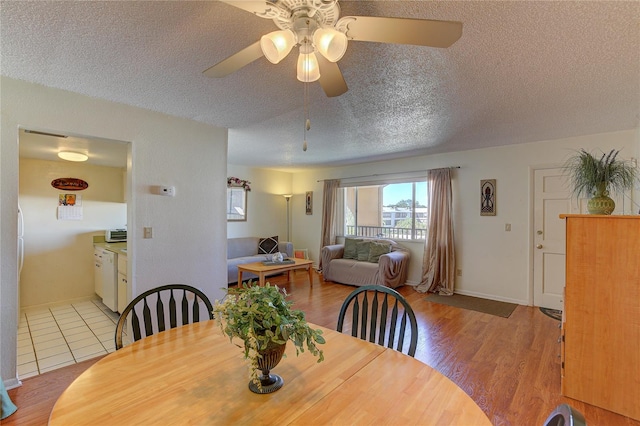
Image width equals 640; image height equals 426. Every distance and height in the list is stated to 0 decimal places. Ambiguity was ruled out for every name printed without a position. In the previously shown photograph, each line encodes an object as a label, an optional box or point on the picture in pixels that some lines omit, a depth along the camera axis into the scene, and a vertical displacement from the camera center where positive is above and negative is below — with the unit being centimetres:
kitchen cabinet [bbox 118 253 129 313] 330 -82
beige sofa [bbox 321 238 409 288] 466 -95
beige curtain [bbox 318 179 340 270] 621 -2
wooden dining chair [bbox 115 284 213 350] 142 -57
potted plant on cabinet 206 +26
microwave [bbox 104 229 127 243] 412 -35
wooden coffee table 439 -90
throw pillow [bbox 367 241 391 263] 509 -68
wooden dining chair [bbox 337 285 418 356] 141 -56
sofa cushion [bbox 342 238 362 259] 548 -70
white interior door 380 -30
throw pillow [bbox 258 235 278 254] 589 -70
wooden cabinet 188 -69
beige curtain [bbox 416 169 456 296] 458 -45
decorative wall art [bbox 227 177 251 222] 598 +28
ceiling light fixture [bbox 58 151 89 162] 341 +67
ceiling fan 105 +72
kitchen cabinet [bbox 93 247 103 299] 400 -85
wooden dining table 87 -62
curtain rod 463 +74
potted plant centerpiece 94 -39
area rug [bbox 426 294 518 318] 376 -129
